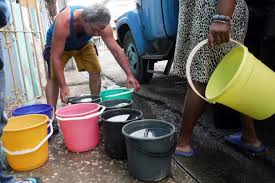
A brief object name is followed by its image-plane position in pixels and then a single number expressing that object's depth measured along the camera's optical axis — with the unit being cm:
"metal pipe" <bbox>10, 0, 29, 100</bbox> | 368
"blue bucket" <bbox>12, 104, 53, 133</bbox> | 271
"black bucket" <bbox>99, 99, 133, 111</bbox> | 276
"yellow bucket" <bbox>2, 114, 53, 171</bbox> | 211
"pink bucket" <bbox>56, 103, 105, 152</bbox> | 236
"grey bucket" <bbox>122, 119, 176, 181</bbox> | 184
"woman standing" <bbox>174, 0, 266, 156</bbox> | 182
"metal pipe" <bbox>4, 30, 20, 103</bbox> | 344
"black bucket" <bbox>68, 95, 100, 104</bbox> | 297
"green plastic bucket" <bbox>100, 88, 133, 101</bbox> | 299
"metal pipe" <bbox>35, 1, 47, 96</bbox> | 461
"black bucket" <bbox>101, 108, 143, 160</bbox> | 219
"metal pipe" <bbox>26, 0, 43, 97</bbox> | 429
